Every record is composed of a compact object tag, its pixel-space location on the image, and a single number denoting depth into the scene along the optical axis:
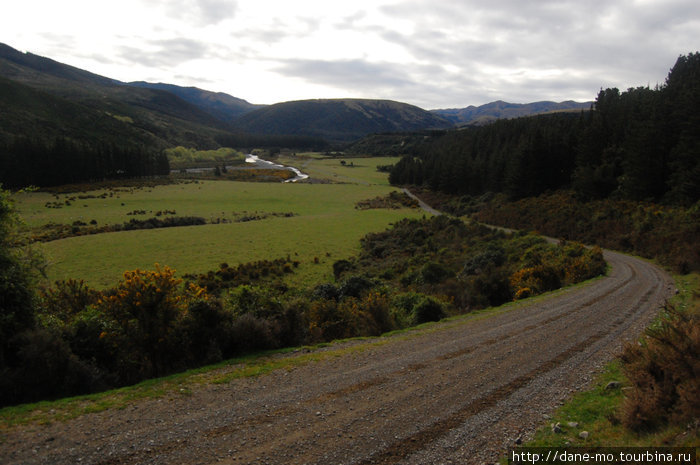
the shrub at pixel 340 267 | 34.28
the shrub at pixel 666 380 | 5.71
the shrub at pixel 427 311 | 17.27
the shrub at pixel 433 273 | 27.23
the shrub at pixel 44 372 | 8.46
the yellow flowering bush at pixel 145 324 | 10.47
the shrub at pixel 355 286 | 23.66
